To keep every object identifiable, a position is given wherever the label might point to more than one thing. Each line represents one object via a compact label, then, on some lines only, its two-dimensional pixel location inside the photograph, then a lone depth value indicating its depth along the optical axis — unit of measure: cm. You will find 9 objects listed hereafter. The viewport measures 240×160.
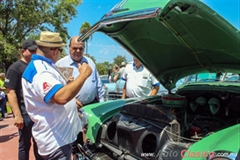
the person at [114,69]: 1094
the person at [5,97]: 729
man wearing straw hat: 174
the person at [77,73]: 321
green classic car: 173
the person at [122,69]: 830
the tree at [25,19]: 1348
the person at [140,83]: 407
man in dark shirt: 286
